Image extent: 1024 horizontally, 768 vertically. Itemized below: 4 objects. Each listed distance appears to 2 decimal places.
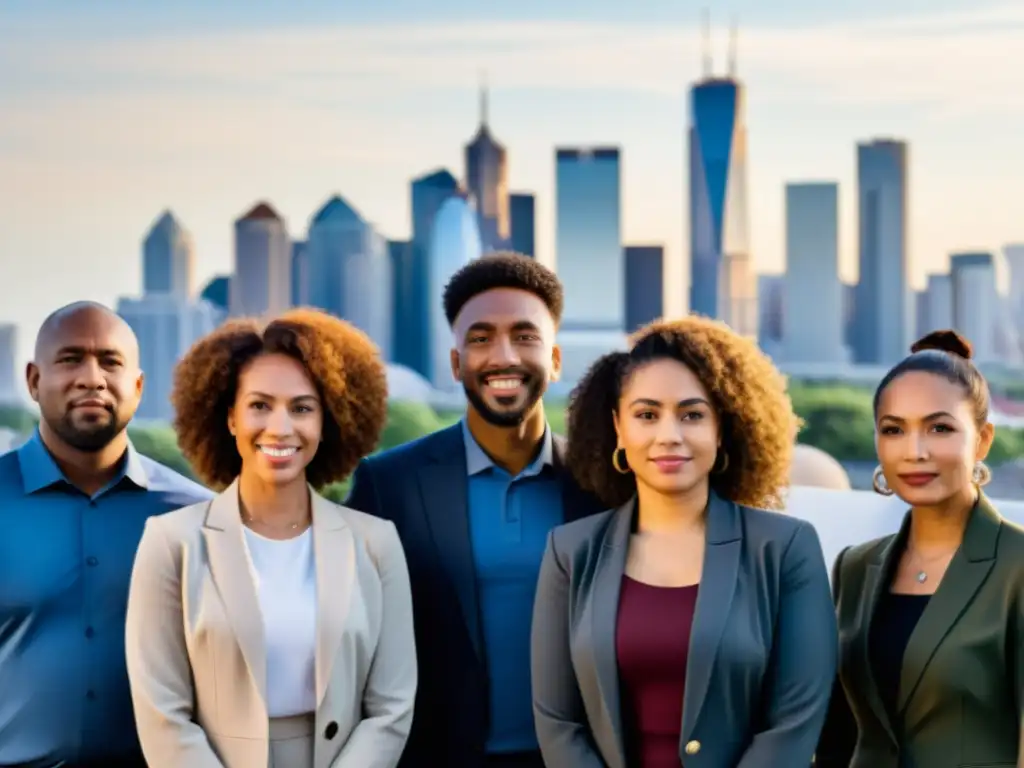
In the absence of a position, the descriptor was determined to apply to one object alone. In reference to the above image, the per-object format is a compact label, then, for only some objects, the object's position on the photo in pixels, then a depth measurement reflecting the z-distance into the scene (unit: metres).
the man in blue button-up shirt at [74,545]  4.22
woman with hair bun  3.69
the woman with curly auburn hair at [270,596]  3.81
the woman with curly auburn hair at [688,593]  3.66
